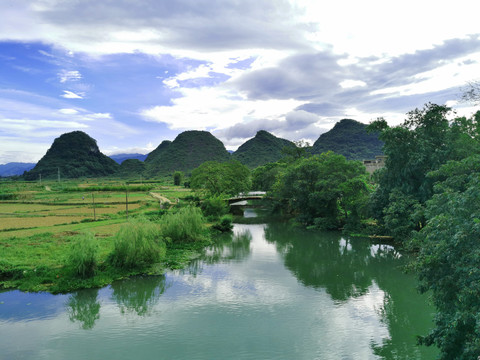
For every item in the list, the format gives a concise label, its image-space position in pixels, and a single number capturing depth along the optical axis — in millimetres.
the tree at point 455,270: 7238
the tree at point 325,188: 31891
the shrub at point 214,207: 40478
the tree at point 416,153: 21469
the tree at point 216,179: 47469
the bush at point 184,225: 27750
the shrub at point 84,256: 17906
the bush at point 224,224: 35469
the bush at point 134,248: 20031
